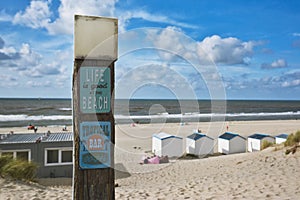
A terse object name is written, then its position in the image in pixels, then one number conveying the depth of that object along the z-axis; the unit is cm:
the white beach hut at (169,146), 1272
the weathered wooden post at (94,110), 179
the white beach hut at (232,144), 1370
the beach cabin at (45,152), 773
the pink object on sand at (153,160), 1088
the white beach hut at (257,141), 1333
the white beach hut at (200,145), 1345
